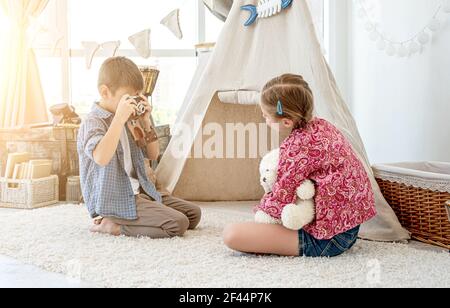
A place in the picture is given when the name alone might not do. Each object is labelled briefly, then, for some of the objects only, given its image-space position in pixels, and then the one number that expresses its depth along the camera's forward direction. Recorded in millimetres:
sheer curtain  3924
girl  1966
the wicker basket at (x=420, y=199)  2234
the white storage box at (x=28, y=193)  3199
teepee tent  2641
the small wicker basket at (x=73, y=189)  3307
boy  2334
